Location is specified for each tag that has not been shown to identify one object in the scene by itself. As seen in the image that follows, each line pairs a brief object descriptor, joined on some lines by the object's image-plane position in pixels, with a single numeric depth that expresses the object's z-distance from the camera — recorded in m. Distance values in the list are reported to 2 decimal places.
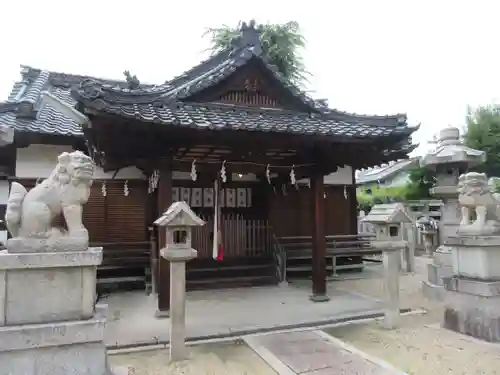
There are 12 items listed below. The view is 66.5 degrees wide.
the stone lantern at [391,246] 6.58
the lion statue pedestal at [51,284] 3.99
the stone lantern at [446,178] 9.09
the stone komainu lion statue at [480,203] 6.16
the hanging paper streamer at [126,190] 9.86
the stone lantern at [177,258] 5.23
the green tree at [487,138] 20.61
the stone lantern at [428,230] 15.75
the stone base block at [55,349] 3.93
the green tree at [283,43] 17.14
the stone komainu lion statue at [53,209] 4.15
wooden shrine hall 6.64
